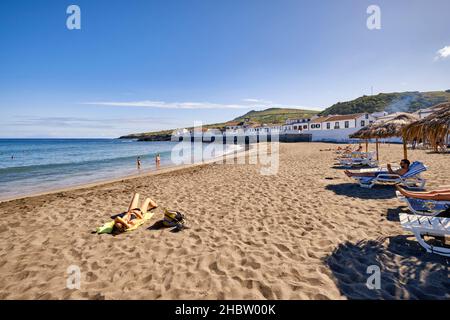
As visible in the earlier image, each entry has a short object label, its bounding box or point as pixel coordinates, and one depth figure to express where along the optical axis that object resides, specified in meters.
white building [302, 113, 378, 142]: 41.28
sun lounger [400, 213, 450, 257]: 3.33
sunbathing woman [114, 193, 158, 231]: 4.89
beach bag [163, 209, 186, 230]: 5.00
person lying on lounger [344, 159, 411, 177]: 7.21
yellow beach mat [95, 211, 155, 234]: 4.84
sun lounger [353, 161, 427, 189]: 6.70
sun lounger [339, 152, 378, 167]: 12.50
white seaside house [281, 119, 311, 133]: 58.69
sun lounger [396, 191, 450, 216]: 4.30
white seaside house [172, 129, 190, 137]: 105.41
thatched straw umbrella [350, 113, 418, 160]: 9.28
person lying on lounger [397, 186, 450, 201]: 3.95
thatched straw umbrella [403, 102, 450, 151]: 4.57
